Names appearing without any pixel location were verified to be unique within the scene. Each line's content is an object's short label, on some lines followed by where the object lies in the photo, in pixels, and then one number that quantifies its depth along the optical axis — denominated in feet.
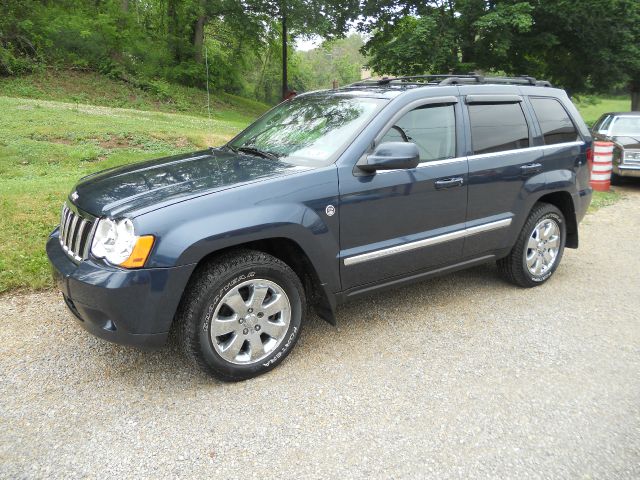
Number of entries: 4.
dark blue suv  9.79
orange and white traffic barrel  33.26
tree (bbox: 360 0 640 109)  71.26
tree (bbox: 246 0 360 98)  88.89
